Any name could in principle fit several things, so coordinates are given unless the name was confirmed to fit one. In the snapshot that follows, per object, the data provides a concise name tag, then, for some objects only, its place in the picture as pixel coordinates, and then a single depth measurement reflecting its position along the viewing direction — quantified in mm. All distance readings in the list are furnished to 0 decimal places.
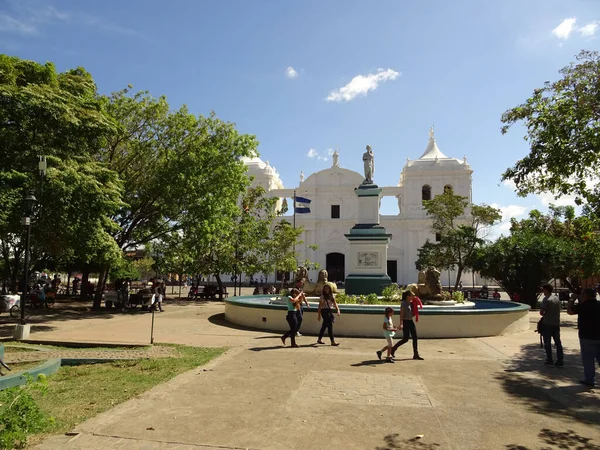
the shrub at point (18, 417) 3729
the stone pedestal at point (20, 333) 10617
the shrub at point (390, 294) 14352
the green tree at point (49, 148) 12141
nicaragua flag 38031
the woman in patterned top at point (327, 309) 9859
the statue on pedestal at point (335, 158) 52969
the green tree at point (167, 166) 19422
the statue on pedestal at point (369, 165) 19000
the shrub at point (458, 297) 14733
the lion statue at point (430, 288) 14023
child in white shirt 8344
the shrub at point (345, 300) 13492
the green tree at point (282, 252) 29344
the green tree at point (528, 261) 23250
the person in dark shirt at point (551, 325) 8312
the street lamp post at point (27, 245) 10656
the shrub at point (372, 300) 13352
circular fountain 11445
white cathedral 50156
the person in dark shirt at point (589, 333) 6832
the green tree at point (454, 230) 30375
